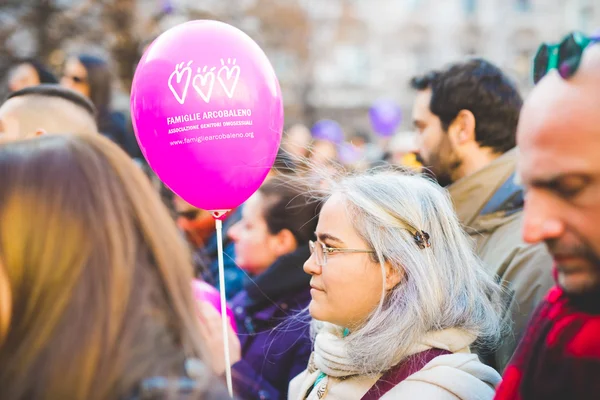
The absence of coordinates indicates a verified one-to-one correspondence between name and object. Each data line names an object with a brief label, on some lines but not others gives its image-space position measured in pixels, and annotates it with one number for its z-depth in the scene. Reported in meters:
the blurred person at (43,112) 2.87
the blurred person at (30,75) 4.49
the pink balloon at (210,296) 2.91
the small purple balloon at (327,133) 9.74
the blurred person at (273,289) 2.89
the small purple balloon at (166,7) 12.20
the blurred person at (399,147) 8.43
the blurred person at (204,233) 4.48
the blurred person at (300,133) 7.92
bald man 1.18
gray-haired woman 2.01
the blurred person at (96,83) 4.90
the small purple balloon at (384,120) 12.79
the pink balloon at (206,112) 2.32
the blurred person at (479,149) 2.73
